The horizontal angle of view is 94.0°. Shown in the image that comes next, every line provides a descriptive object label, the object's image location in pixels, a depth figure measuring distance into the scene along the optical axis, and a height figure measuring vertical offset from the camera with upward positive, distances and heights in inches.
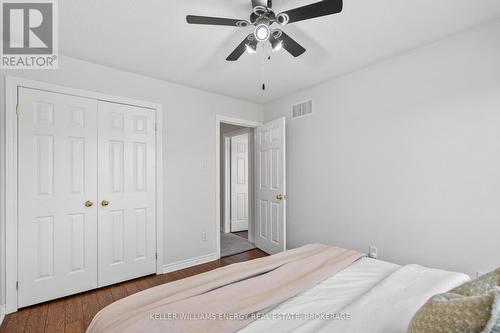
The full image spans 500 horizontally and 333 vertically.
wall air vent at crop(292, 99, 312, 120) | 131.3 +34.6
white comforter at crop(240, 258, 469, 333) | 40.1 -26.8
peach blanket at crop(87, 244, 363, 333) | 40.1 -26.5
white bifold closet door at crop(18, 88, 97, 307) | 87.7 -10.0
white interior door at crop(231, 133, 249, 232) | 204.5 -12.2
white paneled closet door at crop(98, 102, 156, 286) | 104.0 -10.6
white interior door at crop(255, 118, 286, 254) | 130.6 -10.9
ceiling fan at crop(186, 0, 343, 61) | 54.5 +37.8
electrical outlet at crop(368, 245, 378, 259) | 100.5 -36.2
